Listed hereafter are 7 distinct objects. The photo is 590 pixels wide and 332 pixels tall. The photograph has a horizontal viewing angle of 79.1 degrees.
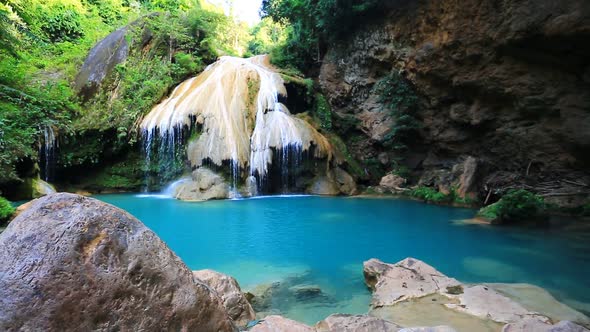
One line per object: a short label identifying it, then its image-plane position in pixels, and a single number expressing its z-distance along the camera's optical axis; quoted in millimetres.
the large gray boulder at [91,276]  1799
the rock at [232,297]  3584
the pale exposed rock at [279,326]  2670
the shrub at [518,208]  8305
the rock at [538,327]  2597
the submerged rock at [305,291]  4406
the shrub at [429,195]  11656
